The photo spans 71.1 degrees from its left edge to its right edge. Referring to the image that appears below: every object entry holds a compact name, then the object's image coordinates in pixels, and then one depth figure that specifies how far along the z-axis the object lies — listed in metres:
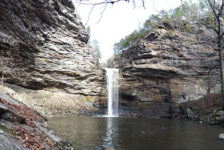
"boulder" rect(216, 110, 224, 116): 13.20
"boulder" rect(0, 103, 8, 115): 4.13
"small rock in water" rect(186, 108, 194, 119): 19.27
